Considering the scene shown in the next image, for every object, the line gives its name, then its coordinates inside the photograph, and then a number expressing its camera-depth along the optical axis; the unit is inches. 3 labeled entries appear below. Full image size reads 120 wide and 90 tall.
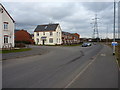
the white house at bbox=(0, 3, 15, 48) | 662.8
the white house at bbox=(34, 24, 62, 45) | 1416.1
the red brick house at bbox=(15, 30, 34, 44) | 1649.1
